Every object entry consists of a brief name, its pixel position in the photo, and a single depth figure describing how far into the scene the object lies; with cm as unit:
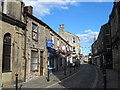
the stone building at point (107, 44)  2923
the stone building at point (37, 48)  1258
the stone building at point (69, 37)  4200
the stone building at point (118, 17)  1731
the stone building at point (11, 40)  941
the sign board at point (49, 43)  1642
